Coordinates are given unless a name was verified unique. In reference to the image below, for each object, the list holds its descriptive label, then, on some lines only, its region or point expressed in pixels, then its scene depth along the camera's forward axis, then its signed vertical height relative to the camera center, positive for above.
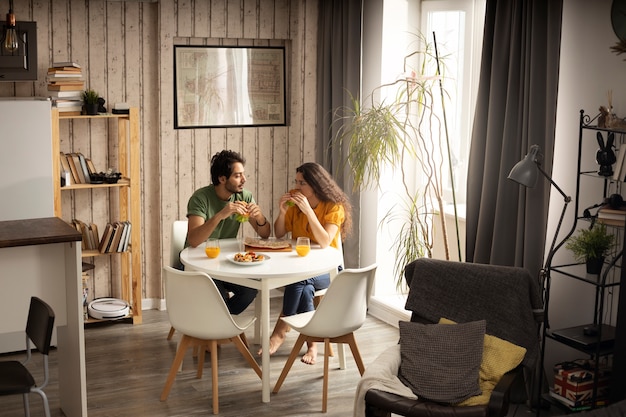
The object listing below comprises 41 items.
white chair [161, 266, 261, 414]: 4.27 -1.09
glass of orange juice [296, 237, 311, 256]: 4.77 -0.79
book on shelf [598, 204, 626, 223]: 3.88 -0.47
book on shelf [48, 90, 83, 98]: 5.52 +0.05
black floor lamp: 4.03 -0.34
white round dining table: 4.50 -0.89
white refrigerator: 5.18 -0.36
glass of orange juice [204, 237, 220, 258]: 4.74 -0.81
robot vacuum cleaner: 5.82 -1.44
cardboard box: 4.08 -1.32
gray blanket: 4.01 -0.92
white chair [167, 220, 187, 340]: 5.30 -0.86
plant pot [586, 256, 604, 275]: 4.06 -0.74
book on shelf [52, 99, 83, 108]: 5.52 -0.01
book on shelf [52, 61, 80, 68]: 5.50 +0.24
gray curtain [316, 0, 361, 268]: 5.98 +0.24
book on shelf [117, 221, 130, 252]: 5.81 -0.93
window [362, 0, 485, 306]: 5.73 +0.34
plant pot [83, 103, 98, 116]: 5.59 -0.05
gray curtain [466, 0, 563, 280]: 4.36 -0.09
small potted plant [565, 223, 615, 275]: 4.04 -0.65
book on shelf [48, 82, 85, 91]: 5.50 +0.10
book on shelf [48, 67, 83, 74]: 5.49 +0.21
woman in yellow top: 5.01 -0.70
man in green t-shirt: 5.00 -0.63
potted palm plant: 5.30 -0.25
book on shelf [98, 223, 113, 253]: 5.77 -0.92
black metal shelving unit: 3.96 -0.82
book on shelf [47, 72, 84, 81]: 5.49 +0.17
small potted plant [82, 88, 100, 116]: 5.60 +0.00
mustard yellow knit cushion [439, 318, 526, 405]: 3.85 -1.16
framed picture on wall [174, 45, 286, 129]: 6.17 +0.14
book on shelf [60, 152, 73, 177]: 5.64 -0.42
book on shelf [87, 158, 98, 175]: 5.73 -0.44
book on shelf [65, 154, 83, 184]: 5.67 -0.44
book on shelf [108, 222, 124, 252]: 5.79 -0.92
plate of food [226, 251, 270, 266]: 4.62 -0.86
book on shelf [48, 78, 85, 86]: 5.50 +0.12
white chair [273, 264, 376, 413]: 4.36 -1.11
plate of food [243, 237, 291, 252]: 4.96 -0.83
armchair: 3.65 -1.06
